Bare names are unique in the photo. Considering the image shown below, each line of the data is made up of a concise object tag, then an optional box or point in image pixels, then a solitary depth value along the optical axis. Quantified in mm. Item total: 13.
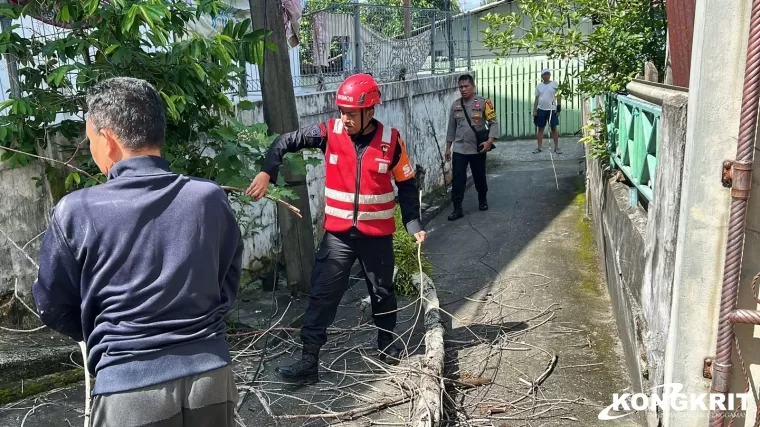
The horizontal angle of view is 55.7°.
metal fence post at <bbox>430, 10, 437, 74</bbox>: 12086
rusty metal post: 3092
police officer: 9680
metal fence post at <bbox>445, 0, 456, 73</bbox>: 12742
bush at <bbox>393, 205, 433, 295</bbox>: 6594
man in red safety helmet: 4758
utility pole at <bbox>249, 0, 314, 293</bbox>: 5855
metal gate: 18328
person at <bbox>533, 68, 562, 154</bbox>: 15180
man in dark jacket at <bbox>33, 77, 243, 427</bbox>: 2230
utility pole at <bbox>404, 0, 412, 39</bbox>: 11084
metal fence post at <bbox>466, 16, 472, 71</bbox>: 13602
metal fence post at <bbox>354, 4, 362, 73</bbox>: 9086
